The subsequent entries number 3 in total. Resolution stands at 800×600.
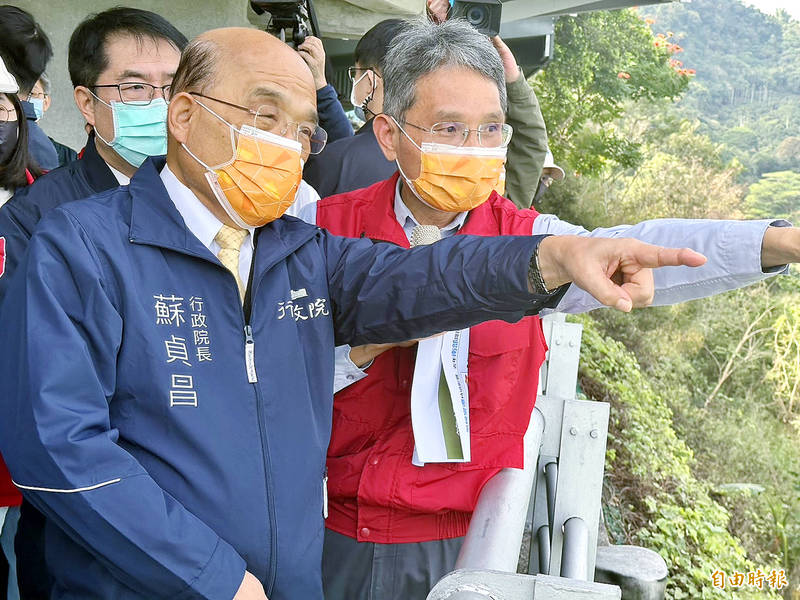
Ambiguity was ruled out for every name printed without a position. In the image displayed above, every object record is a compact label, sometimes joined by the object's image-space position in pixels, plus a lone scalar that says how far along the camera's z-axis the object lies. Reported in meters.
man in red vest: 1.82
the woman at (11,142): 2.29
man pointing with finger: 1.32
